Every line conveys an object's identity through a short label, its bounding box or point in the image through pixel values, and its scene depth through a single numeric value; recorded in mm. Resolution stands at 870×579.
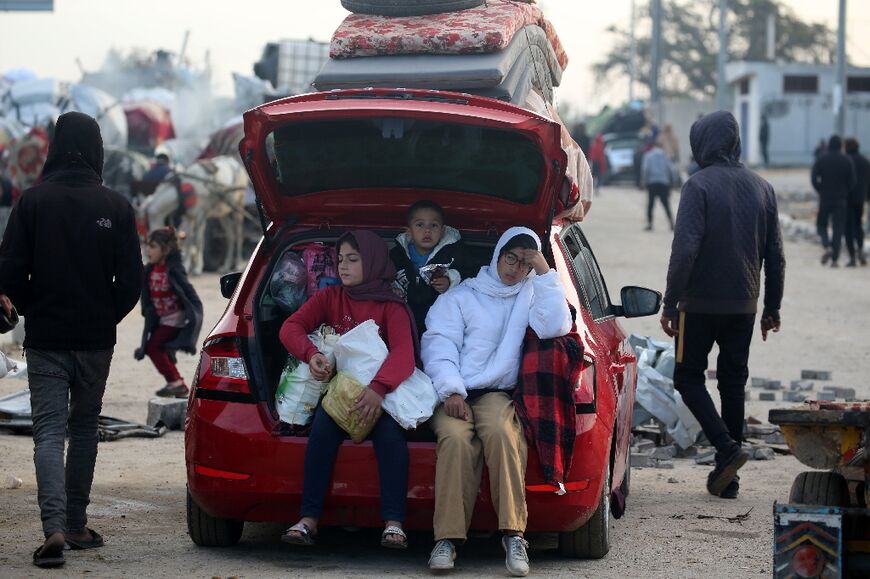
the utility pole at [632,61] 96312
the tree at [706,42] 95938
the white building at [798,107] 63344
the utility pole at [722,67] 49969
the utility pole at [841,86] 39875
